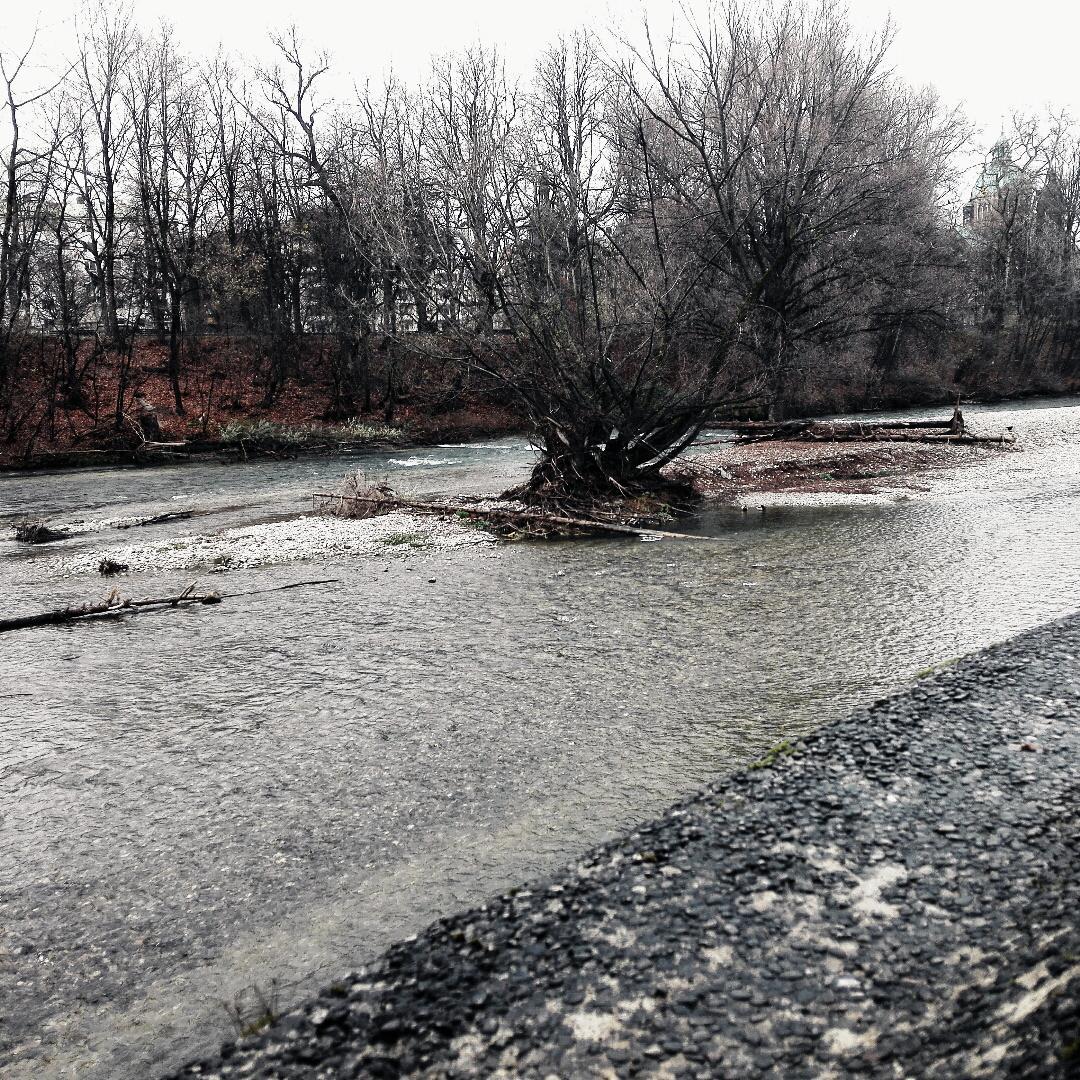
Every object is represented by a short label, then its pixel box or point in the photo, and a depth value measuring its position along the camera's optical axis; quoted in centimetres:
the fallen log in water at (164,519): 1434
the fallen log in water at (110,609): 803
